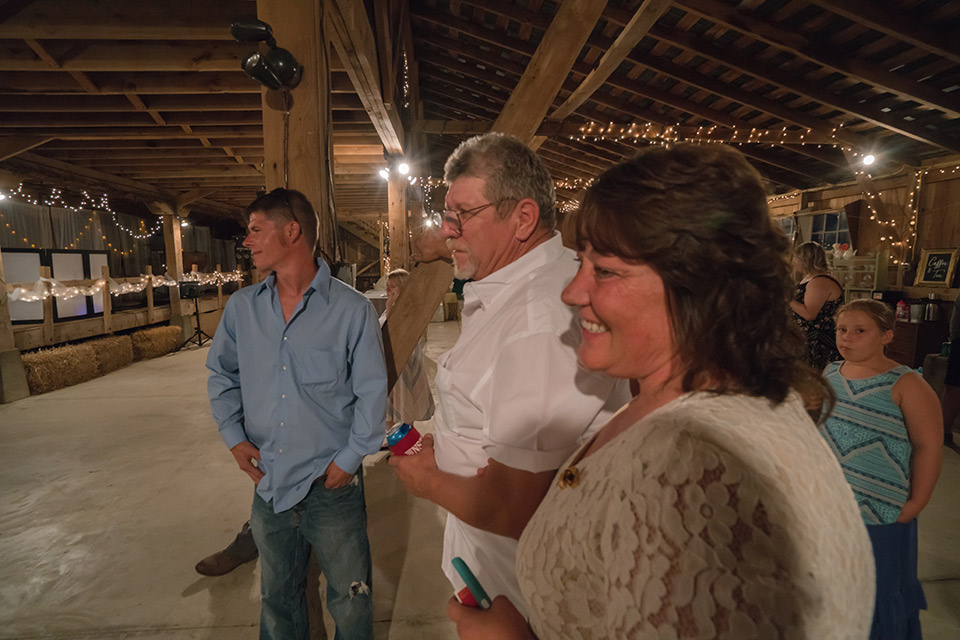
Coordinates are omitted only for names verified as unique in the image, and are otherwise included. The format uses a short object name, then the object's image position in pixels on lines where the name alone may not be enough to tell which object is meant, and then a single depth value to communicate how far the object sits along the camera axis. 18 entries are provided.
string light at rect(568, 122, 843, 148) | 6.13
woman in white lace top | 0.52
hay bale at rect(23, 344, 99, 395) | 6.77
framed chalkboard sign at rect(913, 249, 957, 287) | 6.07
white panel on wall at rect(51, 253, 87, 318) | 8.46
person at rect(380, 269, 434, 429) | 3.96
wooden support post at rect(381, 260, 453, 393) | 2.34
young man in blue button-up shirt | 1.78
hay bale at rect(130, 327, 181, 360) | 9.51
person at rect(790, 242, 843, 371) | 3.42
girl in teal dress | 1.88
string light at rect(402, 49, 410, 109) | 5.47
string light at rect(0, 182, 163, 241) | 9.19
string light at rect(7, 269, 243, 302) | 7.07
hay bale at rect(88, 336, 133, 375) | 8.18
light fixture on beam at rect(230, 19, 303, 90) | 1.79
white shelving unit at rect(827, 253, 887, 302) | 7.14
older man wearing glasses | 1.03
